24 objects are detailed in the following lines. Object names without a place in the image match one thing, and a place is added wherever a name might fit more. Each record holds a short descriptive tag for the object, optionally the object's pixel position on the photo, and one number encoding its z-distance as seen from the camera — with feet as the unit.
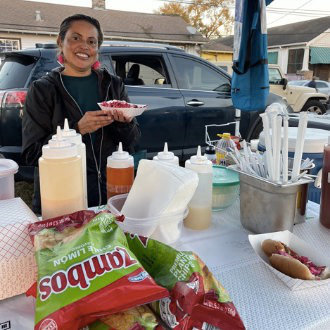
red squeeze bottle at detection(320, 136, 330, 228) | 3.93
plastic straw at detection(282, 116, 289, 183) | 3.43
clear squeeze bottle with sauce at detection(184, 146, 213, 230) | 3.75
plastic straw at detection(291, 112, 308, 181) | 3.33
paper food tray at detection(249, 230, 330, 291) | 2.82
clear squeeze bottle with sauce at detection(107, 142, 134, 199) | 3.80
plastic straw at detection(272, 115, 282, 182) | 3.36
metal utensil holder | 3.50
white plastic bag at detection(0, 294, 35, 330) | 2.43
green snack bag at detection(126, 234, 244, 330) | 2.03
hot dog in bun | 2.89
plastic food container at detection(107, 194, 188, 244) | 3.07
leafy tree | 99.40
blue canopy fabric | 9.52
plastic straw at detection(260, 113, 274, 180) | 3.41
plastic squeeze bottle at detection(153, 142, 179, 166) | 3.95
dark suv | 11.85
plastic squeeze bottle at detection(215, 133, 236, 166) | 5.36
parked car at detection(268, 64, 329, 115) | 34.96
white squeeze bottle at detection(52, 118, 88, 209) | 3.62
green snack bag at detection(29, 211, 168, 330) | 1.86
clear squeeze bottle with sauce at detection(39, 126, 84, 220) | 3.05
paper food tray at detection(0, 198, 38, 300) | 2.60
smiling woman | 5.81
